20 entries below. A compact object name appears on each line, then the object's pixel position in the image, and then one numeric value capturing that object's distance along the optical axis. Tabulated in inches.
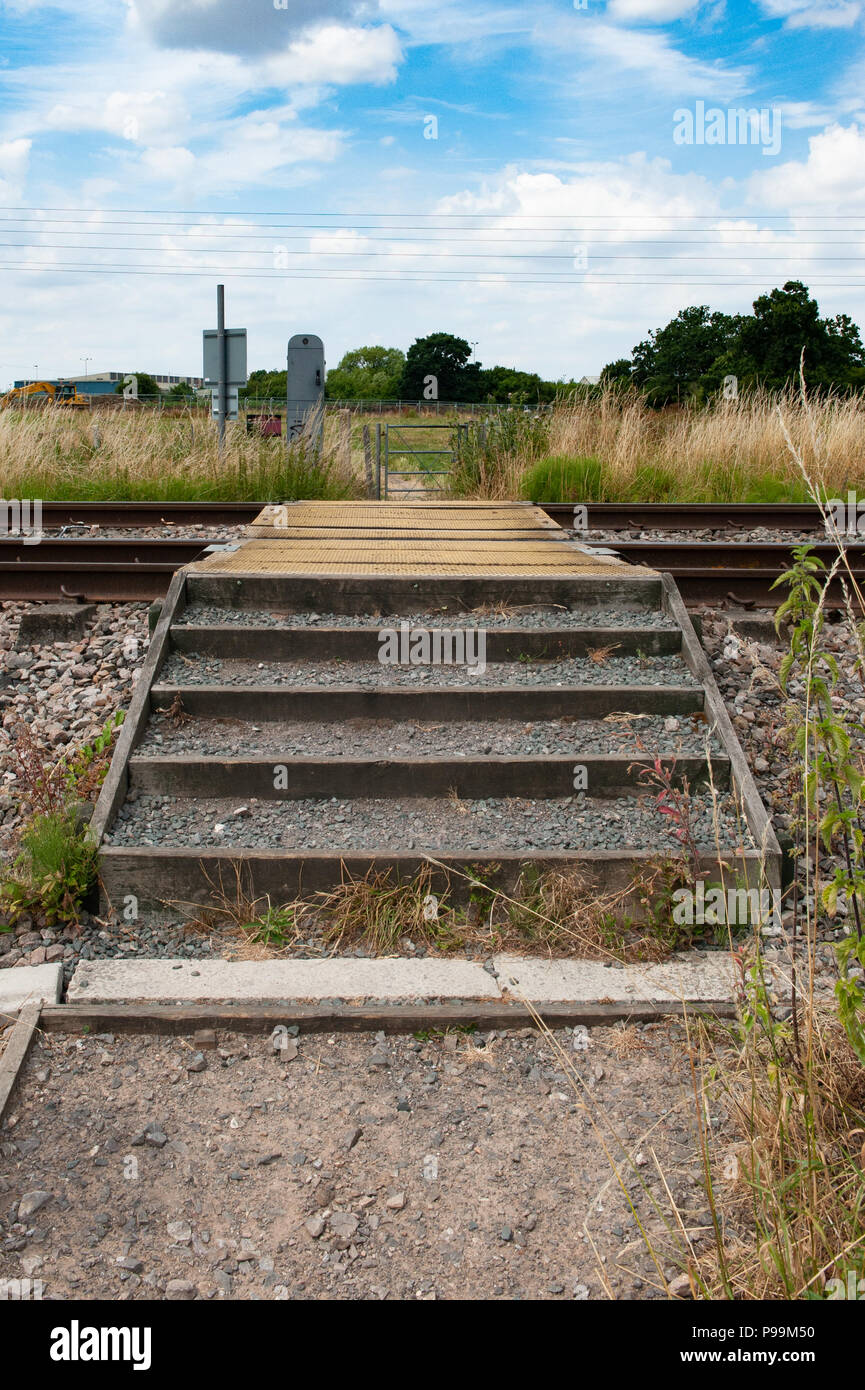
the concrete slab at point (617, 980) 140.6
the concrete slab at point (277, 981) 139.9
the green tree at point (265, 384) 1729.8
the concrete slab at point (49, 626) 243.4
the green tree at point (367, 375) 1900.8
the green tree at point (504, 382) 1537.9
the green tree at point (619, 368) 1507.5
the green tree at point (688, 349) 1550.2
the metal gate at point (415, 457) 503.2
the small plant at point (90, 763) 181.8
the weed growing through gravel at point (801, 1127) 88.2
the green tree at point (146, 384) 1925.4
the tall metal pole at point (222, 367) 493.7
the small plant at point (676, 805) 149.9
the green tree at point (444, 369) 1819.6
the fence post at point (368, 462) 485.7
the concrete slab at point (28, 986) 137.5
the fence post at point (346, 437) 476.7
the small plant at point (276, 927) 154.9
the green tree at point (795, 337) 1230.3
